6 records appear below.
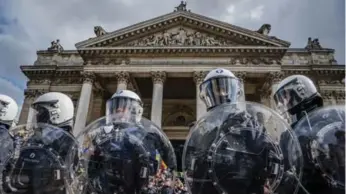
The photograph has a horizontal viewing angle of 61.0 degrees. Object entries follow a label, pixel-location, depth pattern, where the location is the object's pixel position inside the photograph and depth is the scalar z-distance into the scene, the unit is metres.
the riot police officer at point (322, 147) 2.13
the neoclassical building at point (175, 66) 22.00
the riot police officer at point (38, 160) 2.50
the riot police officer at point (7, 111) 4.36
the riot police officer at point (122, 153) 2.30
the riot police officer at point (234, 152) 2.04
